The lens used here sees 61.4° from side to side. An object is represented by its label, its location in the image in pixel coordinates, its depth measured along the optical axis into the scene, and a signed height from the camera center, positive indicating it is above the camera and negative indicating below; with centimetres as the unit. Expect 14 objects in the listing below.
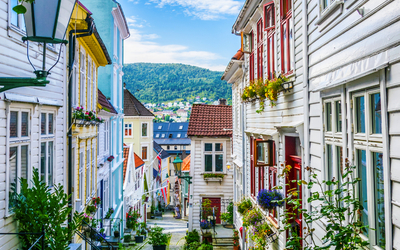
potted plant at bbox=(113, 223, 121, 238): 1644 -502
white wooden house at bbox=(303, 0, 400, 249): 317 +38
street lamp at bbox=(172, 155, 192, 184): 1819 -184
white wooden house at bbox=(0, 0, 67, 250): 528 +25
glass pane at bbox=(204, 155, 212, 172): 1994 -189
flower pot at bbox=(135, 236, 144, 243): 2047 -650
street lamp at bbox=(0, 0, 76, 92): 393 +127
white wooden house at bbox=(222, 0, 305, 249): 669 +85
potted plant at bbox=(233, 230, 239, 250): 1470 -483
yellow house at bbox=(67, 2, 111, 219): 928 +103
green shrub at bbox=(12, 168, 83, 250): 550 -136
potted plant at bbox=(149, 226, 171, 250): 1449 -469
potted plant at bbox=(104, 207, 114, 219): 1596 -394
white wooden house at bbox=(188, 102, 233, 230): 1964 -207
